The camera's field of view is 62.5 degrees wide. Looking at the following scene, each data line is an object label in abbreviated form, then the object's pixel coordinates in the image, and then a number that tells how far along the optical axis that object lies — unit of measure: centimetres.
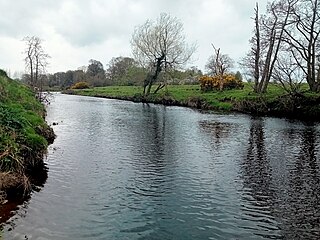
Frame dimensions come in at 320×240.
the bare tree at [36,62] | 2618
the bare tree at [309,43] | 2508
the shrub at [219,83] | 3826
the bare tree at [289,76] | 2371
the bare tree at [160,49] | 4143
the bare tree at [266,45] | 2780
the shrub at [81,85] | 7217
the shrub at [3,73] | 2049
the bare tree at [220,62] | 4618
